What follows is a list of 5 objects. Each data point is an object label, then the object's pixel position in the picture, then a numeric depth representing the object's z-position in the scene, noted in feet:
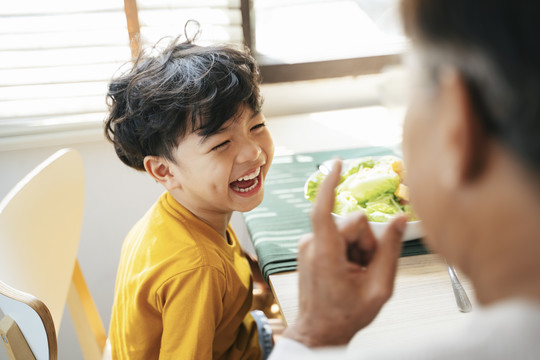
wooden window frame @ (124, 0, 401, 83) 5.90
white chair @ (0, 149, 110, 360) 2.76
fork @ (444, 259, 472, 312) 2.77
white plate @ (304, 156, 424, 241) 3.17
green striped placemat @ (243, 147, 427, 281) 3.40
